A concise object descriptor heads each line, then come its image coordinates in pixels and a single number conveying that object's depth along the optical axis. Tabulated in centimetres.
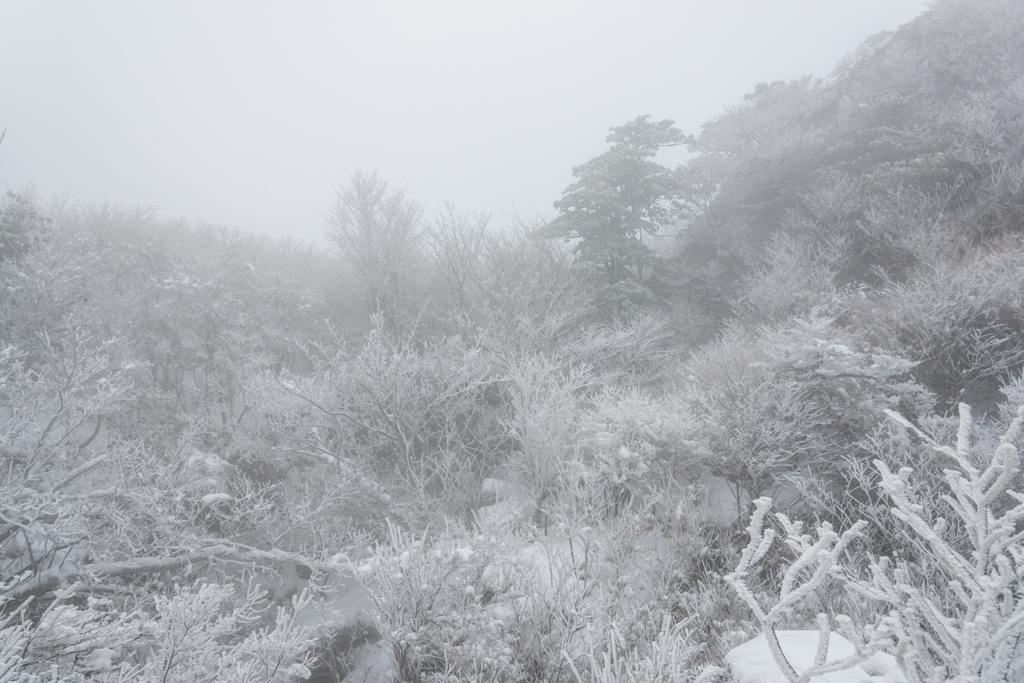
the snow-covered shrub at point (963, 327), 923
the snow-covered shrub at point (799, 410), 852
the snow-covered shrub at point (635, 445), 873
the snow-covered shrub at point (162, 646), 347
